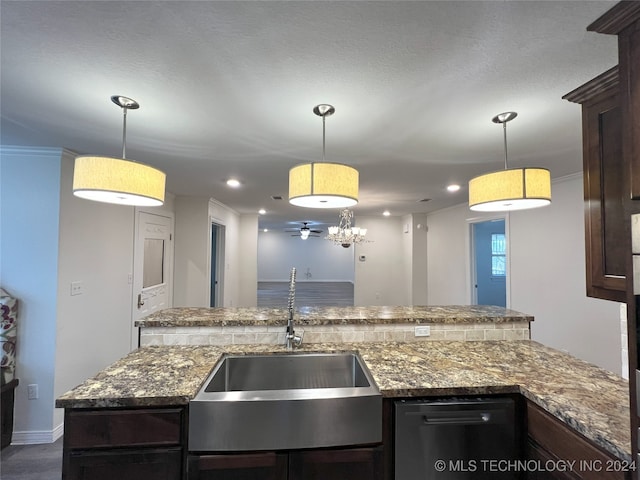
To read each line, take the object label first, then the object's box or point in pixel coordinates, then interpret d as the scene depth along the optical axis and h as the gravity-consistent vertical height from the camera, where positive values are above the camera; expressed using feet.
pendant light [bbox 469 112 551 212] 5.32 +1.29
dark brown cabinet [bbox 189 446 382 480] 3.78 -2.76
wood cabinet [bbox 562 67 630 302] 3.63 +0.94
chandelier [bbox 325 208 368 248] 16.96 +1.29
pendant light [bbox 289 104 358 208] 5.07 +1.30
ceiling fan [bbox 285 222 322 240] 28.03 +3.10
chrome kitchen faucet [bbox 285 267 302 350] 5.70 -1.57
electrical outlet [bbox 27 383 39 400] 7.49 -3.51
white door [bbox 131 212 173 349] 11.29 -0.45
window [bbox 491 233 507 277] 18.49 +0.09
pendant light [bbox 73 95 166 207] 4.66 +1.25
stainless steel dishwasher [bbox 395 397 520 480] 4.00 -2.56
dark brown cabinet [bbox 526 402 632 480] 3.02 -2.27
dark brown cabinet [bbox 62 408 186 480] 3.68 -2.43
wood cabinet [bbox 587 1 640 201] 2.92 +1.81
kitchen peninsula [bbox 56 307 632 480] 3.44 -1.85
